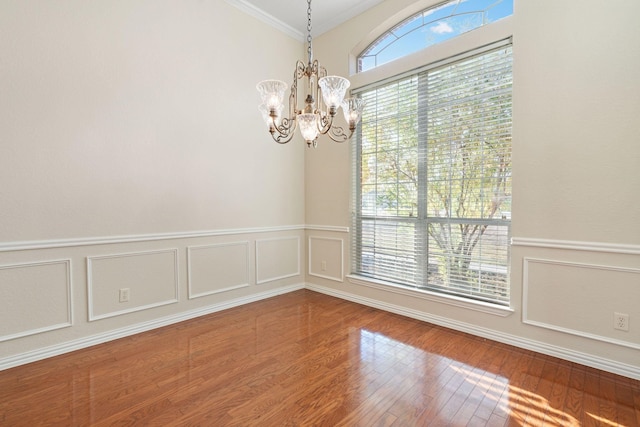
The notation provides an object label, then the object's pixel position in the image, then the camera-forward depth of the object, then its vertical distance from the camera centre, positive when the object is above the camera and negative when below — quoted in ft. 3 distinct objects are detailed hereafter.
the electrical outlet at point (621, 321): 7.13 -2.75
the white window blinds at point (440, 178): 9.07 +0.89
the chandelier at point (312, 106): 6.64 +2.23
